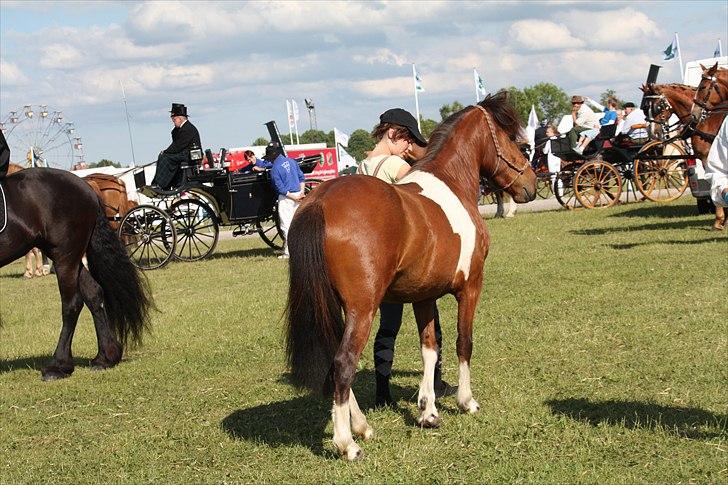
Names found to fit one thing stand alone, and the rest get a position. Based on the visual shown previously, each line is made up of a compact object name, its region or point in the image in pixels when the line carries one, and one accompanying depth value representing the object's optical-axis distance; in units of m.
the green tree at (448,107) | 93.31
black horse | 9.12
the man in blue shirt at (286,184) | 17.48
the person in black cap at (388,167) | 6.75
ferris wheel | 28.56
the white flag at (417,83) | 39.43
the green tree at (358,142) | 70.57
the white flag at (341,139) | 35.62
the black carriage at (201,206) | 17.81
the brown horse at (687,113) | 14.80
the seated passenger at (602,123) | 21.64
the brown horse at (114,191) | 17.91
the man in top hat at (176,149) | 17.48
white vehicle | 17.19
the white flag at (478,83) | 35.19
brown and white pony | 5.36
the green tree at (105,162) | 88.95
